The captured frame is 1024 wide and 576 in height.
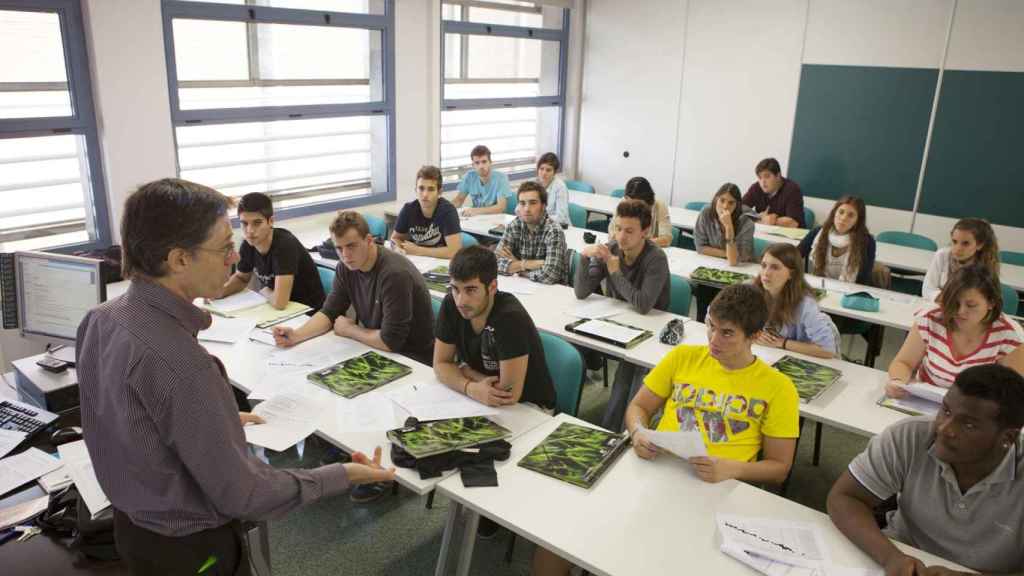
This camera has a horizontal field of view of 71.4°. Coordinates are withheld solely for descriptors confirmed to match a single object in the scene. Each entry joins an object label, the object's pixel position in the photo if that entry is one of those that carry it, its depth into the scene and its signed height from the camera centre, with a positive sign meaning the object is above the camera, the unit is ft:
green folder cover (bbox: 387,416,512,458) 7.78 -3.69
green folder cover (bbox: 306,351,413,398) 9.60 -3.77
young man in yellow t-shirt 7.93 -3.25
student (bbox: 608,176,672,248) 17.98 -2.70
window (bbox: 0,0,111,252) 14.29 -0.94
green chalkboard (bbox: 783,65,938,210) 21.52 -0.52
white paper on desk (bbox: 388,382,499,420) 8.74 -3.73
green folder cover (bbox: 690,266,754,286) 15.42 -3.56
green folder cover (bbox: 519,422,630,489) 7.60 -3.79
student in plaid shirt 15.29 -3.03
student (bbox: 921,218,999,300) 14.14 -2.45
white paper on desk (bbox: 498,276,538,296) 14.33 -3.64
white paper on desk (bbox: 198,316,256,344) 11.28 -3.75
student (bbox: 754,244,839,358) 11.25 -3.11
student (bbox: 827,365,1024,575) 6.07 -3.29
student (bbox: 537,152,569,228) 21.24 -2.46
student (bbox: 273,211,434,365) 11.06 -3.19
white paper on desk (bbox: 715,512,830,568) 6.41 -3.86
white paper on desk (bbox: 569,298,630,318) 13.07 -3.69
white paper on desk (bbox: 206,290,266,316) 12.68 -3.70
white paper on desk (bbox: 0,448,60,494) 7.62 -4.07
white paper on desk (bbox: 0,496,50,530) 7.19 -4.24
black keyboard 8.56 -3.94
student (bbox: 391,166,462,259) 17.37 -2.91
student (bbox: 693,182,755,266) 16.98 -2.74
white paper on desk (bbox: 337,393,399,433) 8.61 -3.82
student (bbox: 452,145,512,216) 22.35 -2.60
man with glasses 4.85 -2.09
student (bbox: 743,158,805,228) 21.42 -2.56
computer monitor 9.60 -2.72
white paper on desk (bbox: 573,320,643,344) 11.68 -3.65
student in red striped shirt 9.66 -2.95
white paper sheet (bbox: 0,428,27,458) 8.08 -3.97
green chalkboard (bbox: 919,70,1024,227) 20.13 -0.84
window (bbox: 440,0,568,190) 24.49 +0.74
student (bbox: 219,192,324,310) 12.61 -3.03
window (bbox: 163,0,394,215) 17.46 -0.08
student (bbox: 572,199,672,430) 12.94 -2.87
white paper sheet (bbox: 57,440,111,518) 6.97 -3.88
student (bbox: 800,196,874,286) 15.84 -2.86
